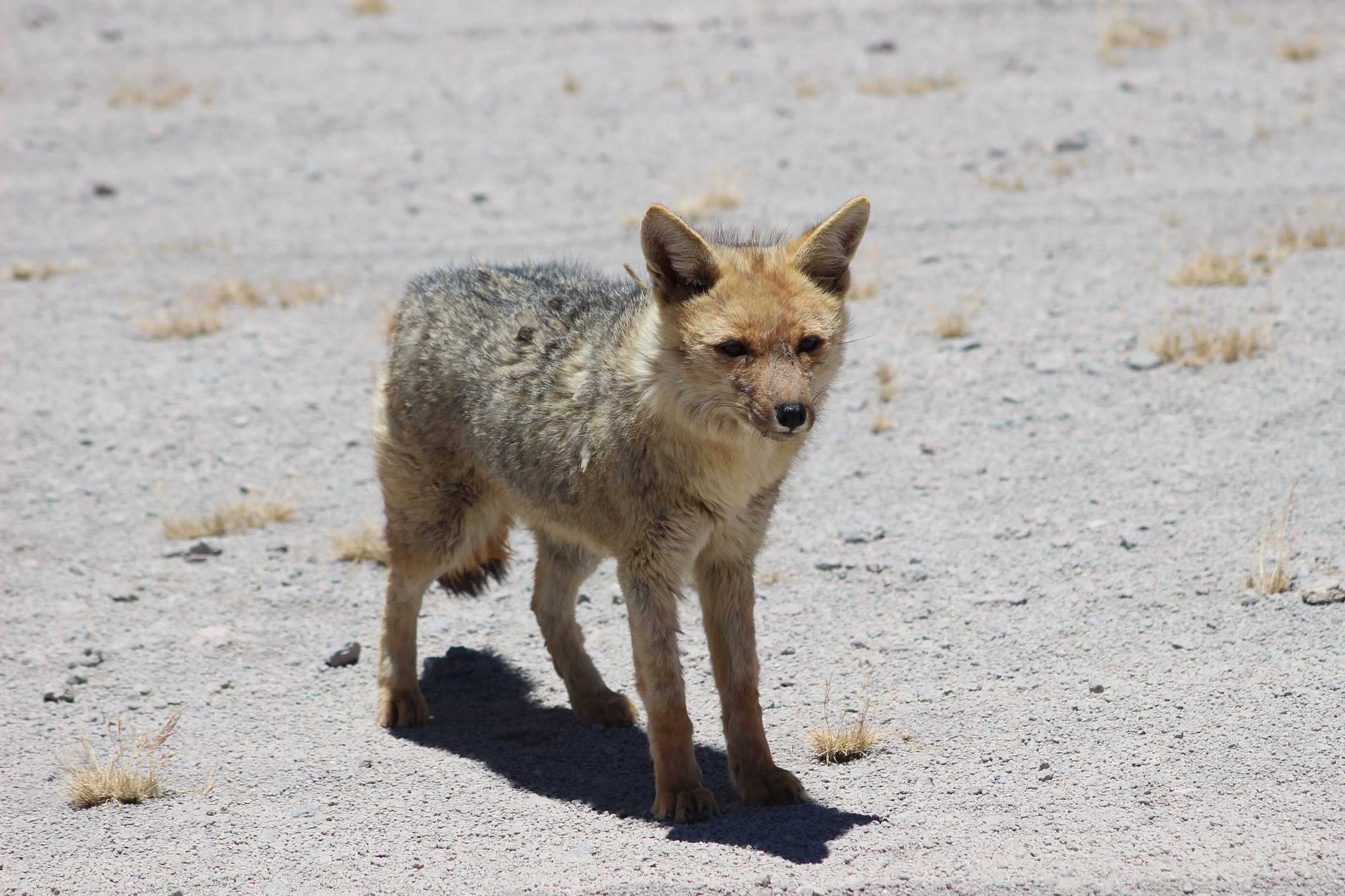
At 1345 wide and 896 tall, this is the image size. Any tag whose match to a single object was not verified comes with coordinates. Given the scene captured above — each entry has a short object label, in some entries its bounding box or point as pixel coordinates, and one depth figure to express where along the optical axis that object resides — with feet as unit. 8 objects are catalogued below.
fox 26.73
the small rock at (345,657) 38.40
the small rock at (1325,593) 34.37
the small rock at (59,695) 35.19
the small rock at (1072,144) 76.74
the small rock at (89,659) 37.04
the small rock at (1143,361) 50.30
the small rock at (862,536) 42.57
